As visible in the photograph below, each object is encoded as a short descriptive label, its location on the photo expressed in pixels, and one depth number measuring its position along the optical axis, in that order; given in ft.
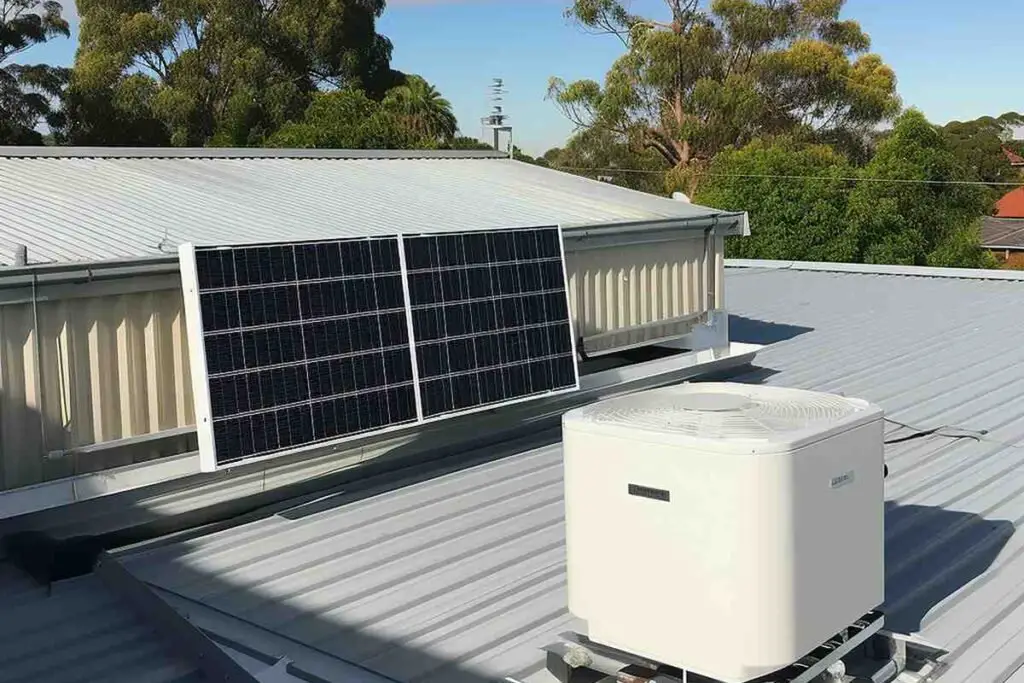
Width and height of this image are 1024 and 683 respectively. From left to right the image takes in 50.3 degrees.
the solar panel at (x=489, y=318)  22.22
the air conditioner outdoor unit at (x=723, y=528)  11.48
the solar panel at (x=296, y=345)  18.47
